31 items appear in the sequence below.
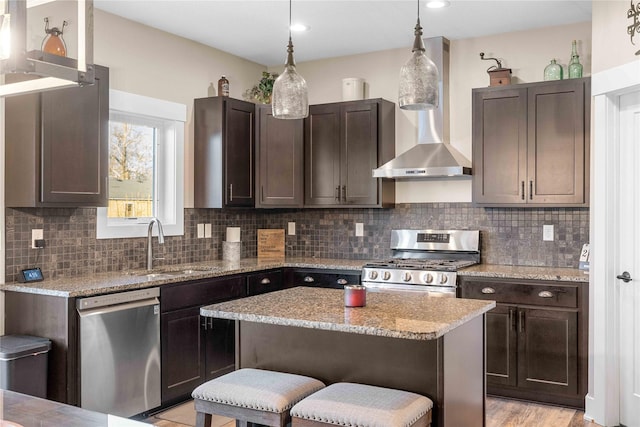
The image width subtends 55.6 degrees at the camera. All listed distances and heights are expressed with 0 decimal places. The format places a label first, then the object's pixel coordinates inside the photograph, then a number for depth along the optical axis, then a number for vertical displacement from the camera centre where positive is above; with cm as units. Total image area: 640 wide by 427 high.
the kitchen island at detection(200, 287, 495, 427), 246 -57
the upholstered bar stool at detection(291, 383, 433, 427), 219 -72
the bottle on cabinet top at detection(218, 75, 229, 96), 521 +110
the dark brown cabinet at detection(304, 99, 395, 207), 519 +54
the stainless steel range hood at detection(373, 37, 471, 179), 481 +57
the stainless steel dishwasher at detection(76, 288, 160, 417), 345 -83
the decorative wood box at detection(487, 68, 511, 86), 471 +108
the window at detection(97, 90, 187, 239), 455 +38
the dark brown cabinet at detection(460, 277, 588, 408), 404 -85
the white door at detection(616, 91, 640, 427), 369 -27
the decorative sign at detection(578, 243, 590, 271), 432 -32
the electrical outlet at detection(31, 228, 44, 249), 386 -13
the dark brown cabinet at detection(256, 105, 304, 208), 540 +48
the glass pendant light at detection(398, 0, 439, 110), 243 +54
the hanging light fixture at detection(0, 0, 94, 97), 120 +33
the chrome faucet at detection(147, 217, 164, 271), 454 -23
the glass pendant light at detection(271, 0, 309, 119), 265 +53
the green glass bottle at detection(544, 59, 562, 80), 452 +107
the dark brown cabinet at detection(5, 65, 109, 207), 357 +41
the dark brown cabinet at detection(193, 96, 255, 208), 505 +53
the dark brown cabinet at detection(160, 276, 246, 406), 400 -86
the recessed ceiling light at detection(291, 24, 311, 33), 473 +147
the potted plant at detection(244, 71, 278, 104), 561 +116
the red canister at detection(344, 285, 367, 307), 276 -37
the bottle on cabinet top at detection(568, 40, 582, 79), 443 +109
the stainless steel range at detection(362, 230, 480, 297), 446 -38
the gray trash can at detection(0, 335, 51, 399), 316 -80
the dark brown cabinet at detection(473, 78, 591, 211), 431 +52
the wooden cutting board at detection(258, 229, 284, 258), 583 -29
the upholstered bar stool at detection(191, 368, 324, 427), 239 -74
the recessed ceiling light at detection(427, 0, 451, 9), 416 +147
